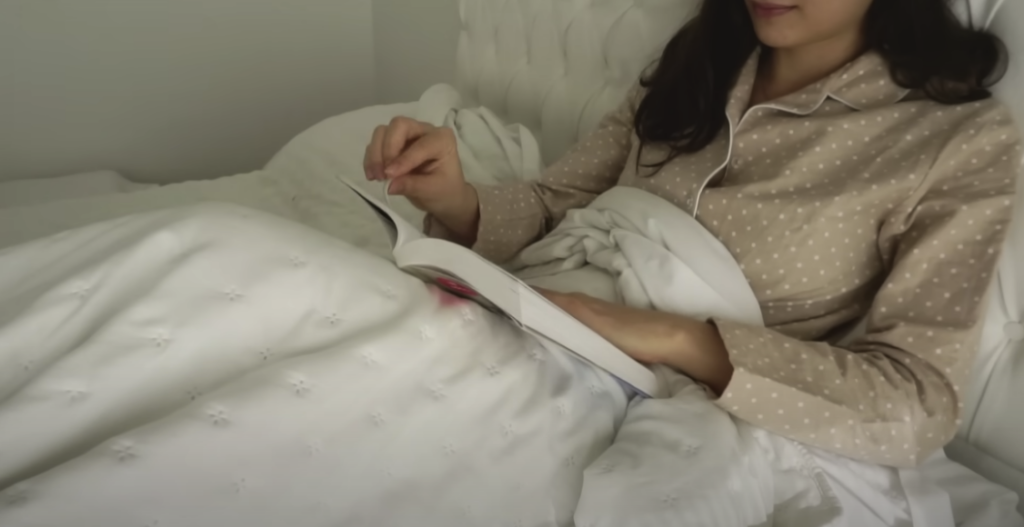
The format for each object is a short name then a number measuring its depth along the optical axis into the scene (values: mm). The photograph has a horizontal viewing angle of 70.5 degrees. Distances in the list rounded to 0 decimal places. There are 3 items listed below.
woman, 693
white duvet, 527
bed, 1112
